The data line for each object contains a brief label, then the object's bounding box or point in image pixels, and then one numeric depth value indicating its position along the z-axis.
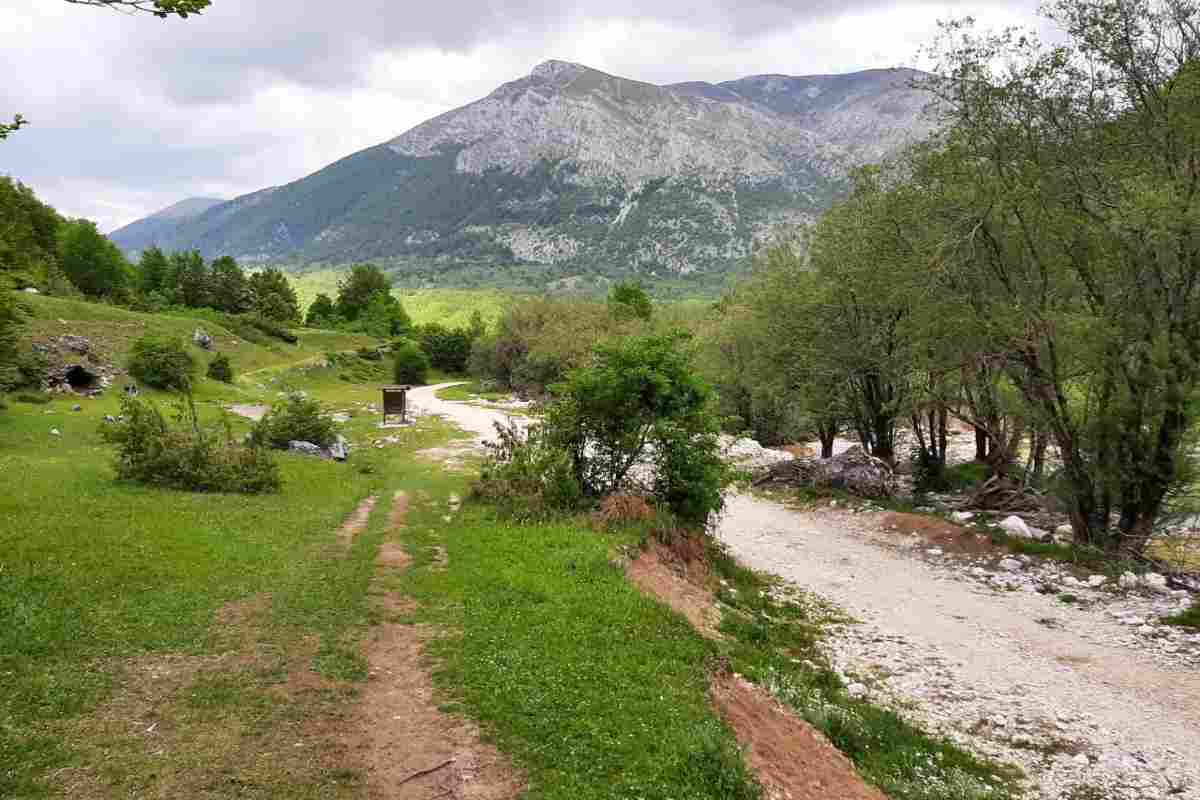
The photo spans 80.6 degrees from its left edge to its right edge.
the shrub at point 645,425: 20.45
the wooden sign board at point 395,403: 47.03
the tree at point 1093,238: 19.39
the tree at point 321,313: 125.22
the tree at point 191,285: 102.56
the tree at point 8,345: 30.28
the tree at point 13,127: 9.05
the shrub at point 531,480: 20.53
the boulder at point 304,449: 29.83
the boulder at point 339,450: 30.83
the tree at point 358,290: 133.62
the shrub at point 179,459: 21.06
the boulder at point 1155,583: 18.94
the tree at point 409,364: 97.06
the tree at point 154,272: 102.88
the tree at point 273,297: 108.43
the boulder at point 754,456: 39.56
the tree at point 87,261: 84.25
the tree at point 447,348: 115.31
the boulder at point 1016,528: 24.25
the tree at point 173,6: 8.26
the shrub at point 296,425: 29.88
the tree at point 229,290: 105.06
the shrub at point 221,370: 58.53
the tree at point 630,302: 79.06
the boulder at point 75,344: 45.41
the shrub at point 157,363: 47.09
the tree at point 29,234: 51.67
